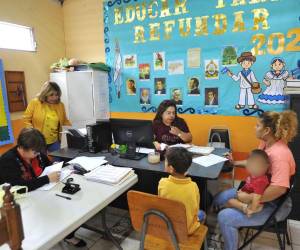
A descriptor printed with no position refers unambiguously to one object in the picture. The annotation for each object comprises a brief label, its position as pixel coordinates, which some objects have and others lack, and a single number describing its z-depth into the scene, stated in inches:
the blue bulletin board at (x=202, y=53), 120.6
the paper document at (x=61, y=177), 69.7
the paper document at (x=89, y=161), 84.9
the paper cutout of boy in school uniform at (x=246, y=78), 126.4
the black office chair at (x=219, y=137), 130.9
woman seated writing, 69.9
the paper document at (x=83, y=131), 110.2
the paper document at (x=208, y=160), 87.2
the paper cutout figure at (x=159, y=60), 145.8
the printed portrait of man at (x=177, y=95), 145.2
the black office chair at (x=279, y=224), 70.3
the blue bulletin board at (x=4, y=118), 135.4
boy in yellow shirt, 61.3
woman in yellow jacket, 122.7
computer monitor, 94.6
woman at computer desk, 112.1
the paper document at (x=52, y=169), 74.9
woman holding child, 68.5
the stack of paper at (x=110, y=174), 72.9
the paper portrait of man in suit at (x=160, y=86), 148.5
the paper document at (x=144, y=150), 101.7
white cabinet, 157.3
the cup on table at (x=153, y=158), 89.4
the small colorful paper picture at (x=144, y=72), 151.7
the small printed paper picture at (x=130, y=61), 155.1
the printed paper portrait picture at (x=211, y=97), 136.3
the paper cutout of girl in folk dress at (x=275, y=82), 120.7
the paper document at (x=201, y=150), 97.6
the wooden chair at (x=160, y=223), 56.4
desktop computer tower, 103.4
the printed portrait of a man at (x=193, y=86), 139.9
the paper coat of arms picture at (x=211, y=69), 133.8
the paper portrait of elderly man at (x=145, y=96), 154.3
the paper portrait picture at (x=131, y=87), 157.9
